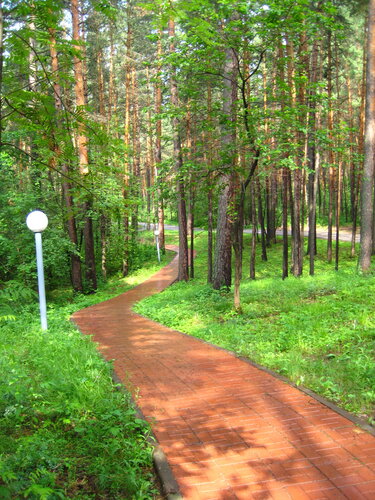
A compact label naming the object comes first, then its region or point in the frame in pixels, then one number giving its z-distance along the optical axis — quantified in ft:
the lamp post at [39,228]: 24.14
